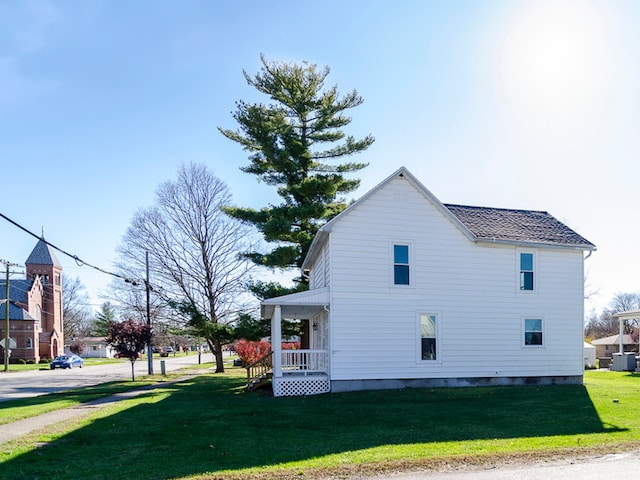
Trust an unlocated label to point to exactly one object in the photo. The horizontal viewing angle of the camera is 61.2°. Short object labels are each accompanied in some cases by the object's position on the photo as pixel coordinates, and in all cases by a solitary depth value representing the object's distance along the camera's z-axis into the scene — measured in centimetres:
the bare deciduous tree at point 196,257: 3466
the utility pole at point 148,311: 3212
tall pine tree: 2620
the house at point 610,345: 5631
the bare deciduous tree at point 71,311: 8275
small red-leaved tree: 2972
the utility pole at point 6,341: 4428
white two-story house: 1842
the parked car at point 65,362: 4853
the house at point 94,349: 9544
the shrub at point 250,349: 3339
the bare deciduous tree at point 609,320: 9005
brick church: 5822
